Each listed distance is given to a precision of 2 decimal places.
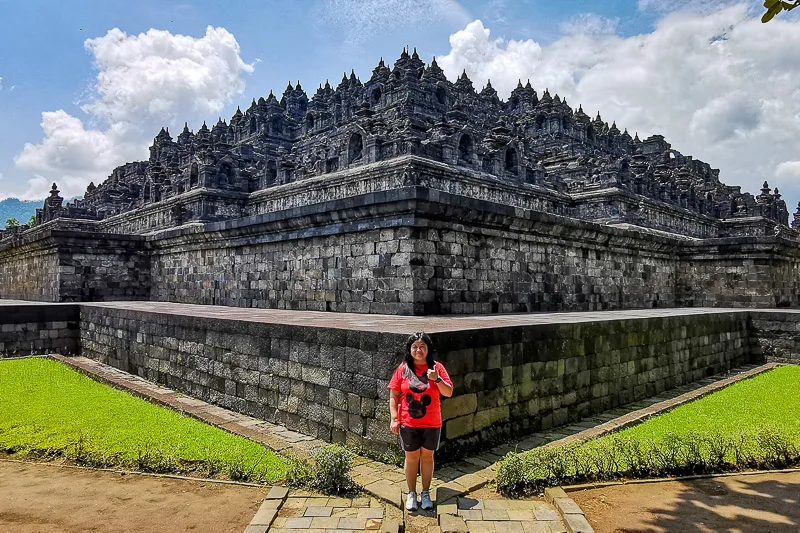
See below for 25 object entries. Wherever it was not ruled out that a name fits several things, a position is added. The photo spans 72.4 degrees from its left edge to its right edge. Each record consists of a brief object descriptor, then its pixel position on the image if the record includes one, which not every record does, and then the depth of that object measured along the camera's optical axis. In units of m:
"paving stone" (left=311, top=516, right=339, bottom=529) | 3.81
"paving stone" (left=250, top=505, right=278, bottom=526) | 3.81
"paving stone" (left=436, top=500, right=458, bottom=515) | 3.95
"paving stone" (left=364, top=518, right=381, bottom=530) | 3.82
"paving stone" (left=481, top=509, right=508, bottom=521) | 3.92
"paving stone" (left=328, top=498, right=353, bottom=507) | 4.19
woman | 4.14
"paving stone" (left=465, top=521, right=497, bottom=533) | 3.73
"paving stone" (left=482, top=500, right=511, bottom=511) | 4.11
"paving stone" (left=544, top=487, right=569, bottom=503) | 4.21
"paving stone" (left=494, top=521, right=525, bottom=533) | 3.74
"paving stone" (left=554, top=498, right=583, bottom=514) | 3.94
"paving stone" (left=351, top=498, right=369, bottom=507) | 4.19
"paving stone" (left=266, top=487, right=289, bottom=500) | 4.22
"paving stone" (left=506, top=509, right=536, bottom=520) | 3.93
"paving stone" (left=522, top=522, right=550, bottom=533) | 3.74
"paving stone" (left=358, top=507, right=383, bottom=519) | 3.99
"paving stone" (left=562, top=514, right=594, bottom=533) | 3.67
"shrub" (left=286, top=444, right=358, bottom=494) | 4.40
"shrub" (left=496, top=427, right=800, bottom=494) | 4.47
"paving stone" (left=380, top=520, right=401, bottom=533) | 3.70
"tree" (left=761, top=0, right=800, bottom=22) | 3.91
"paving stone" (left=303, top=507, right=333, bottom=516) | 4.00
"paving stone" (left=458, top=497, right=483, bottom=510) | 4.12
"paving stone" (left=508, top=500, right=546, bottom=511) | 4.09
